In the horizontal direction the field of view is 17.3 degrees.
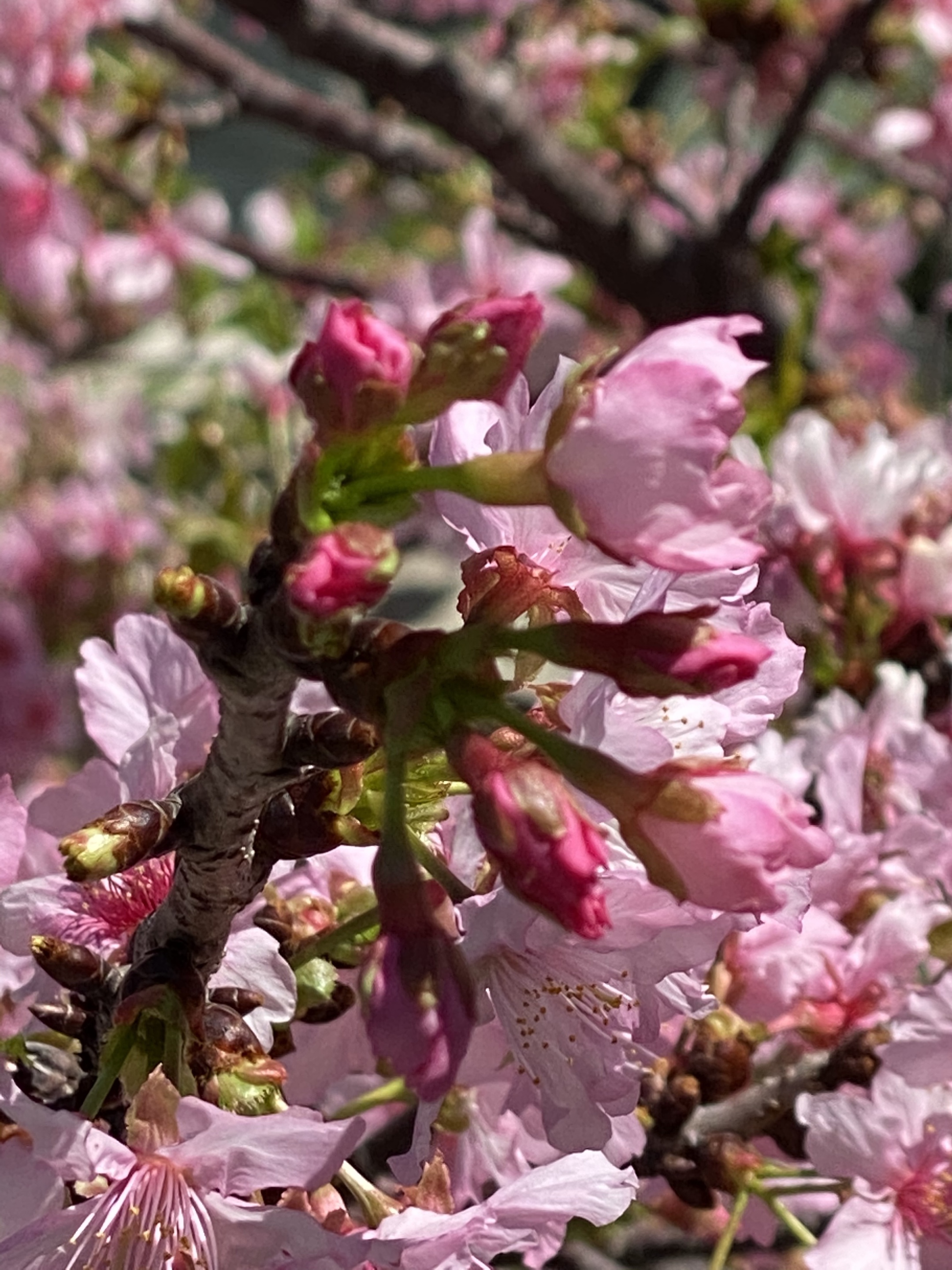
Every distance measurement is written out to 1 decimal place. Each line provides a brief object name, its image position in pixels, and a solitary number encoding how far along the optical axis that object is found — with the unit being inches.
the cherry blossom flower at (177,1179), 10.0
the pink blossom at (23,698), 36.7
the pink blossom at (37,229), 33.2
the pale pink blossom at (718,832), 9.3
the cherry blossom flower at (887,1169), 12.1
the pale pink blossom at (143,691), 11.8
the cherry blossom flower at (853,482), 18.2
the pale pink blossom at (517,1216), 10.3
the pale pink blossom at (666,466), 9.2
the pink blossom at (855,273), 45.9
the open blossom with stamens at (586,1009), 10.4
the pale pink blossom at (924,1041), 12.0
